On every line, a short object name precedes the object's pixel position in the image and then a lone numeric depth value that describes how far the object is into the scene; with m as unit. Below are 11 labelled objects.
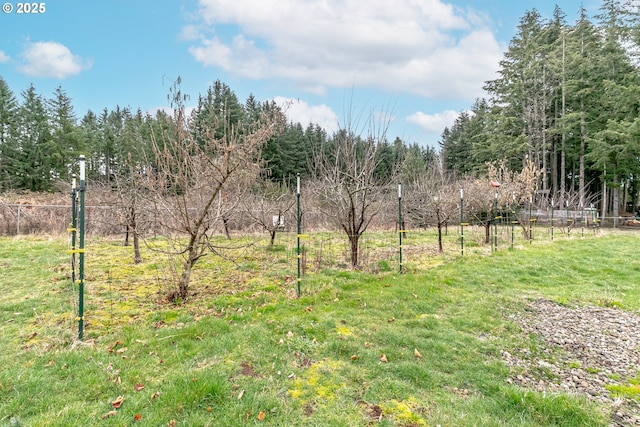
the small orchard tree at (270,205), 9.12
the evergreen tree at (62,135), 26.73
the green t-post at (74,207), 4.34
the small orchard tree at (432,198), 10.11
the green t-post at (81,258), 3.40
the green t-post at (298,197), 4.93
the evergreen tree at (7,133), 23.55
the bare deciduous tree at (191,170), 4.32
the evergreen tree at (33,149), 24.81
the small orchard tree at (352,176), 6.70
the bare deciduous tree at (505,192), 12.55
